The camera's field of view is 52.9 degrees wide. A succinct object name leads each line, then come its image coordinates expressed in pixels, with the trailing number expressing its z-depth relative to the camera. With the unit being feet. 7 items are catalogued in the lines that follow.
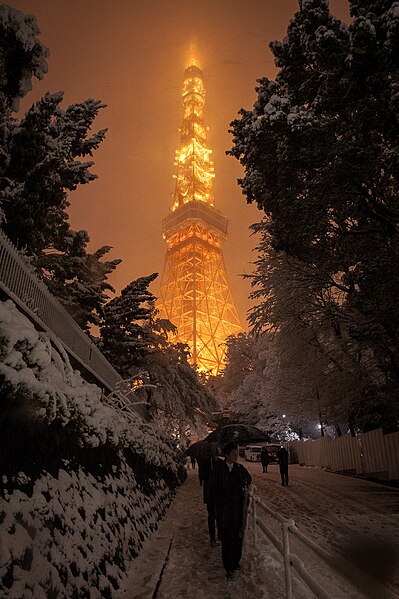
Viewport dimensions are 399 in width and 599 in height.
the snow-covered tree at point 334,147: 23.03
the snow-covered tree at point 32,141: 22.67
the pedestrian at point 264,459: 70.59
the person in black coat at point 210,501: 21.01
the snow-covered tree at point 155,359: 50.83
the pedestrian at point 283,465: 45.84
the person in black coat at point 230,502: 15.96
